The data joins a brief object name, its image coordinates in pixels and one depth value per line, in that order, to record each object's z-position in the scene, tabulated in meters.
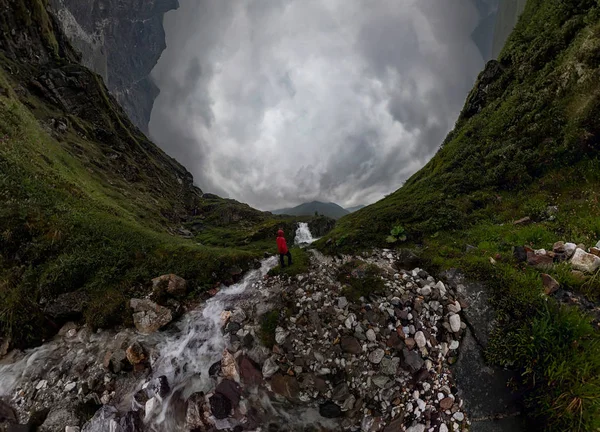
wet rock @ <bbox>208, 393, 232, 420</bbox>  7.21
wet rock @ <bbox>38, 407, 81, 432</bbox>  7.45
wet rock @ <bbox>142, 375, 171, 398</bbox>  8.01
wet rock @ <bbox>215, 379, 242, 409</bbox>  7.43
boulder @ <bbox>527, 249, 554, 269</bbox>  8.41
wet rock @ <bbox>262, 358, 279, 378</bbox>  7.83
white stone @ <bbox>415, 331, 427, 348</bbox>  7.59
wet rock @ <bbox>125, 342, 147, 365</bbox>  8.73
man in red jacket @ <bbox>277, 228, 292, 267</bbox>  14.48
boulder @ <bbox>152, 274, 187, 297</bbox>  12.36
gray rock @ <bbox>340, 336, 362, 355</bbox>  7.86
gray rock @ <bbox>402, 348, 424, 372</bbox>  7.14
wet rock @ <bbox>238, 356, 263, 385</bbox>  7.84
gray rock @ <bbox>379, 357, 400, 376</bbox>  7.24
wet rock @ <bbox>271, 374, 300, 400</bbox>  7.49
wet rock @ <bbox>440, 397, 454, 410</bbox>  6.61
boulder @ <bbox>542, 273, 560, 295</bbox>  7.39
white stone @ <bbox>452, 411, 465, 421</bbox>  6.45
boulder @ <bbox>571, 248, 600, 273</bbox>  7.55
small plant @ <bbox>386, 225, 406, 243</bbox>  15.27
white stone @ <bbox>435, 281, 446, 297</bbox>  9.03
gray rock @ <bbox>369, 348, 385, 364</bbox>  7.53
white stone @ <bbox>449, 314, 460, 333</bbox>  7.82
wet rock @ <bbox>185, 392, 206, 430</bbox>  7.16
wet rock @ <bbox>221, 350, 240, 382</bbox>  7.96
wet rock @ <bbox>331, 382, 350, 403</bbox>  7.12
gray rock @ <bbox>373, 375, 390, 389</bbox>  7.07
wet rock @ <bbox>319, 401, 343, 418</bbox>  7.03
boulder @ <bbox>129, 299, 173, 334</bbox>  10.41
